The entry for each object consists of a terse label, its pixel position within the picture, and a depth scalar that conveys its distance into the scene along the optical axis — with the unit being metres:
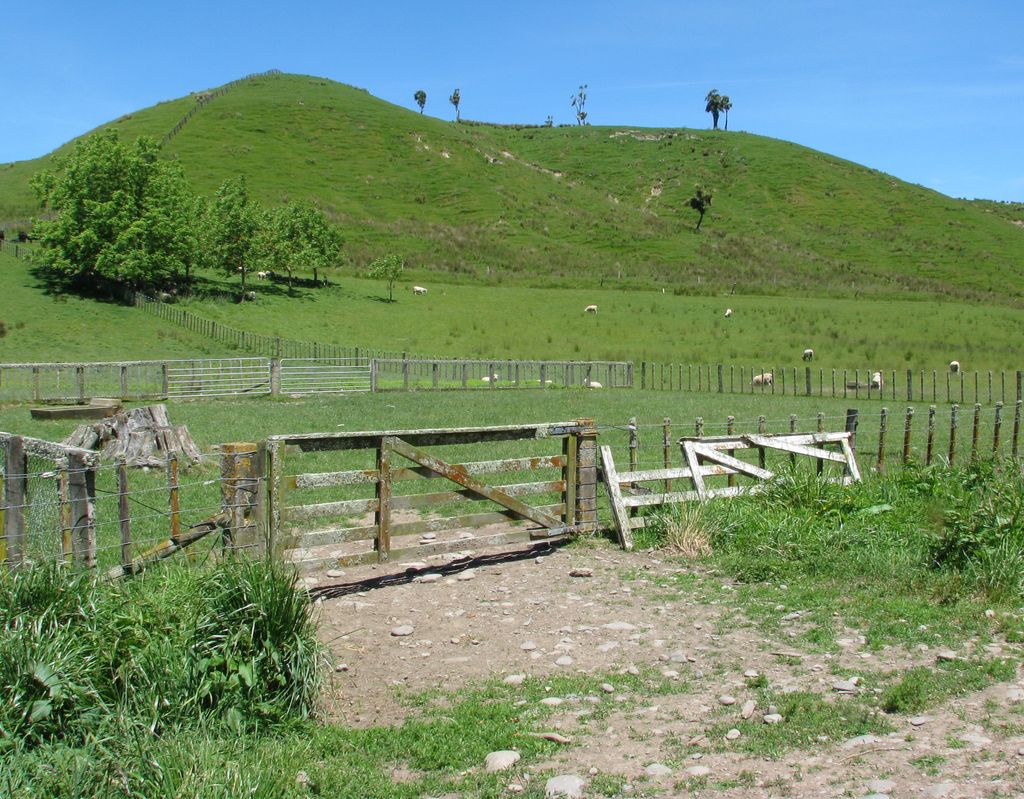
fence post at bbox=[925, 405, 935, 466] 14.61
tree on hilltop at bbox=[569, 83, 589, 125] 166.75
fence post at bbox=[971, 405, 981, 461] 15.77
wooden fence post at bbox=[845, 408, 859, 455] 14.51
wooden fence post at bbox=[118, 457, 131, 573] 6.71
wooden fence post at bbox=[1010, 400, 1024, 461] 16.55
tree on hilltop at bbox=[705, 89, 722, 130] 150.25
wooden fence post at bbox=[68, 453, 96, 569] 6.37
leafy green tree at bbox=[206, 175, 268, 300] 53.44
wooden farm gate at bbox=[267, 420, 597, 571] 7.82
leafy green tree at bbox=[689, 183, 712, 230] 97.69
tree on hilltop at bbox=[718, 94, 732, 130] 150.75
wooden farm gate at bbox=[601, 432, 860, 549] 10.06
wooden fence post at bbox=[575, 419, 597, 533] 10.03
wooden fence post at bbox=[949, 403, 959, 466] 14.88
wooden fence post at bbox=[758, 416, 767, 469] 12.22
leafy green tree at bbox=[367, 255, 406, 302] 58.67
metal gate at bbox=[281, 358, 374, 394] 33.91
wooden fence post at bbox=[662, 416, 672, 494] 12.44
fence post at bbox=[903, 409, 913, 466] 14.82
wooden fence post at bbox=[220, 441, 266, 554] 7.37
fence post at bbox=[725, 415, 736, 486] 13.55
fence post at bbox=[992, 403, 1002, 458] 14.85
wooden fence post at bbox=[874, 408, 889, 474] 14.03
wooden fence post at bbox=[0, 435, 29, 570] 6.13
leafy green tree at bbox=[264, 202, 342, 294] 55.75
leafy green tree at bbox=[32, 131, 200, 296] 47.91
